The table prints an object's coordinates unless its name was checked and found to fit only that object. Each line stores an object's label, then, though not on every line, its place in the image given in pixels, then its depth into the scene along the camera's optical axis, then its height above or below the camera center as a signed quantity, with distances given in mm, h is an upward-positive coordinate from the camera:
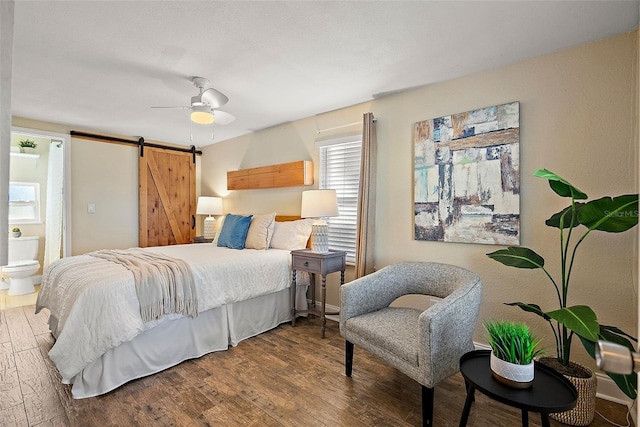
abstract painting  2389 +310
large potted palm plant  1477 -290
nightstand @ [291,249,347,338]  2980 -542
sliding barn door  4945 +210
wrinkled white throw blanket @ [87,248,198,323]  2213 -586
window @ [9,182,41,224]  4961 +76
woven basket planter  1742 -1076
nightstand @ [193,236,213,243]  4535 -451
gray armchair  1656 -710
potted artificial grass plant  1385 -663
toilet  4133 -792
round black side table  1271 -791
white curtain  4401 +74
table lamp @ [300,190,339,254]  3127 +13
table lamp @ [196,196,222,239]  5008 +66
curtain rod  3381 +988
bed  1987 -777
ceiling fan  2623 +963
